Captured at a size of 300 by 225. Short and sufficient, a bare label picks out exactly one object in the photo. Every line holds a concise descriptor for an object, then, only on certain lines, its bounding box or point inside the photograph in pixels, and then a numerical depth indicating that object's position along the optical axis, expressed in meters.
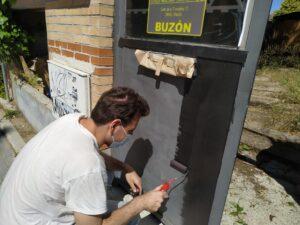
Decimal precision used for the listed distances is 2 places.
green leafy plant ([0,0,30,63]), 4.92
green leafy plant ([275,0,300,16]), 11.40
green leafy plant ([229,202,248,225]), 2.71
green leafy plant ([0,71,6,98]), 6.78
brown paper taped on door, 1.68
